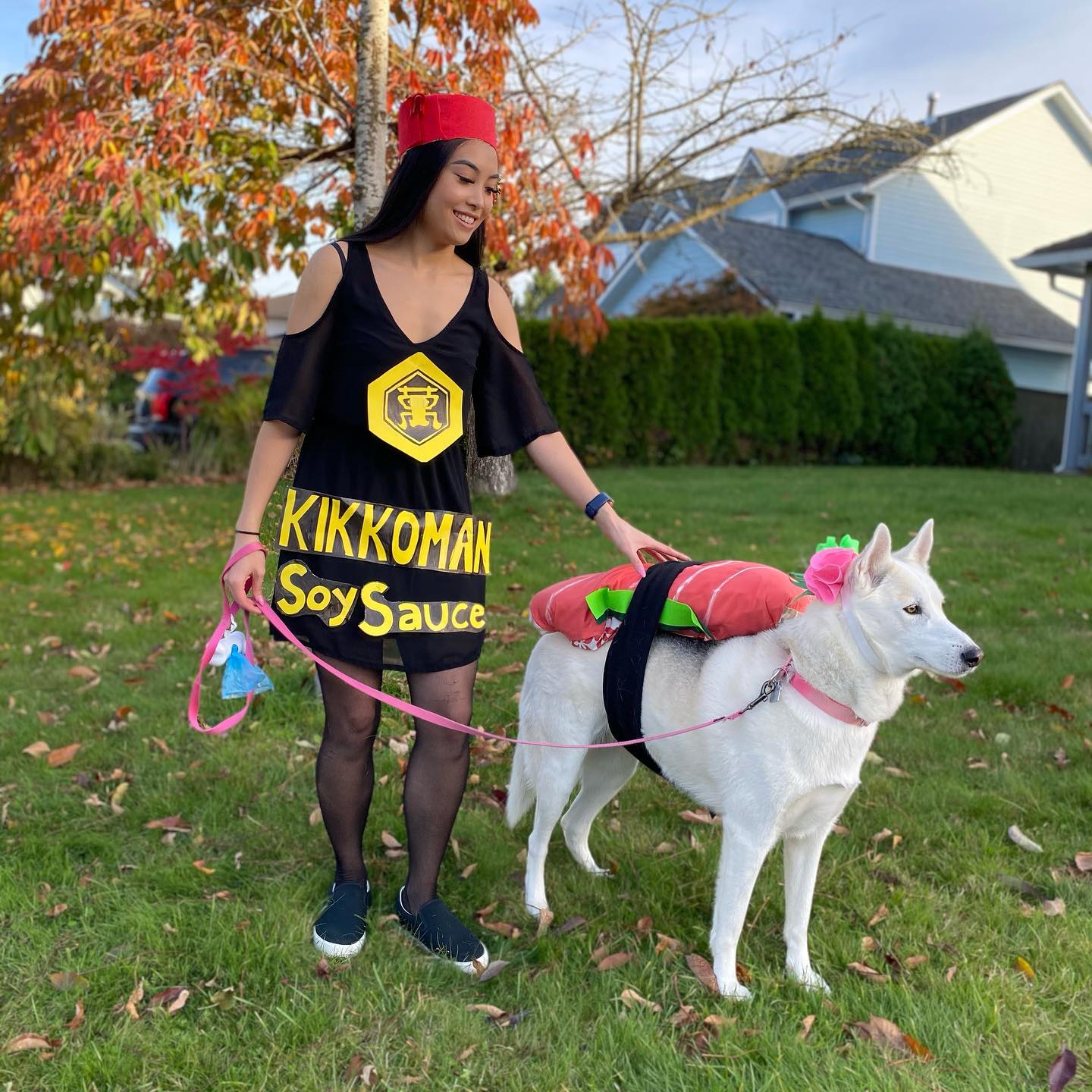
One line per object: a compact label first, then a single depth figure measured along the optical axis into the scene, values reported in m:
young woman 2.52
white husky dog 2.36
